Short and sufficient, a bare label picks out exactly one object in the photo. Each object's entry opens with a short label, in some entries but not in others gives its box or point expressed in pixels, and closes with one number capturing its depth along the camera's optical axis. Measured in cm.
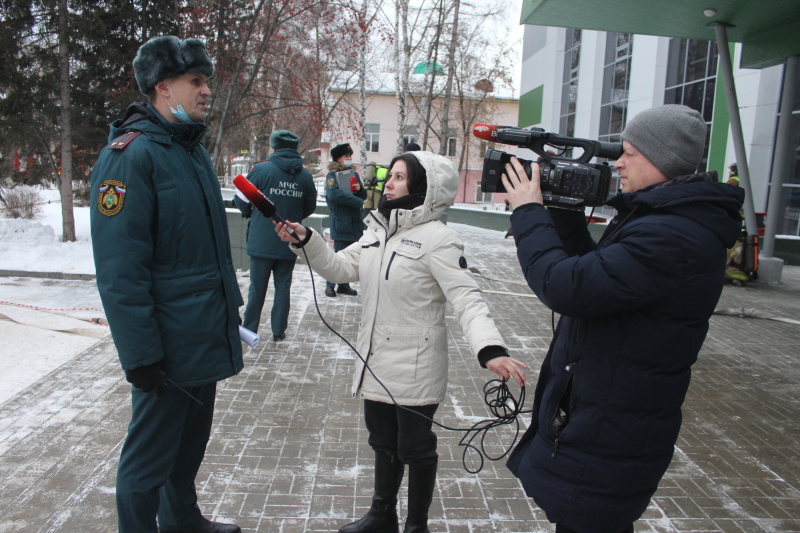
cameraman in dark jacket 162
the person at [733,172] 1168
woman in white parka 259
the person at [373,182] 863
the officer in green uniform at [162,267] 212
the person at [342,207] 739
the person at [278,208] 539
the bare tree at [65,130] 1039
